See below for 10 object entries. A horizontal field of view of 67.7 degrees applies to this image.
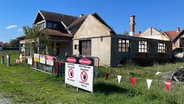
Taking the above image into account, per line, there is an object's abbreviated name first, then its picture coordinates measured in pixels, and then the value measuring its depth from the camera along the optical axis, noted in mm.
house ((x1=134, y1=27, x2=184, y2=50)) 26515
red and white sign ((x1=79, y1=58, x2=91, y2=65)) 5207
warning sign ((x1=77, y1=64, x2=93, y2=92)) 5157
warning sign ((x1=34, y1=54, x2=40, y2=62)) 10258
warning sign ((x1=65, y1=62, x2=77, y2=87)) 5811
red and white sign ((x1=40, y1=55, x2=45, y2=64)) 9574
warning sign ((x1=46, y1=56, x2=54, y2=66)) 8585
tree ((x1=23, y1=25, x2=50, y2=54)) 13567
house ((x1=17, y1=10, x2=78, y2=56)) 18896
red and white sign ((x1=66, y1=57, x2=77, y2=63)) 5829
